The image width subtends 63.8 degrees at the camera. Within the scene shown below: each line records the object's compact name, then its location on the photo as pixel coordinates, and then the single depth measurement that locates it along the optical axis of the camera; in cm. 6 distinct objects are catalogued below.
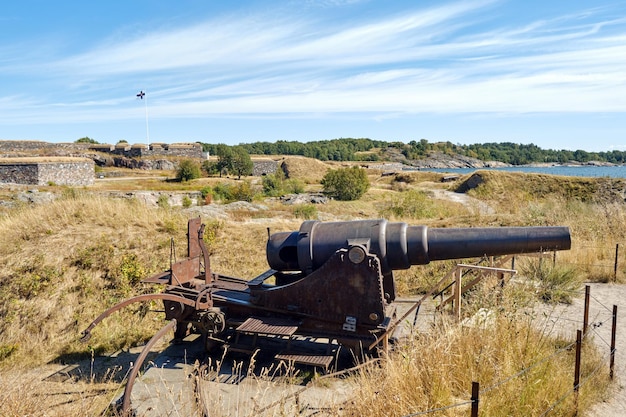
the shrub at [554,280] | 759
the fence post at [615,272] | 880
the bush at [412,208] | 1861
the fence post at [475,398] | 262
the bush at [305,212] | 1898
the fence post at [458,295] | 553
